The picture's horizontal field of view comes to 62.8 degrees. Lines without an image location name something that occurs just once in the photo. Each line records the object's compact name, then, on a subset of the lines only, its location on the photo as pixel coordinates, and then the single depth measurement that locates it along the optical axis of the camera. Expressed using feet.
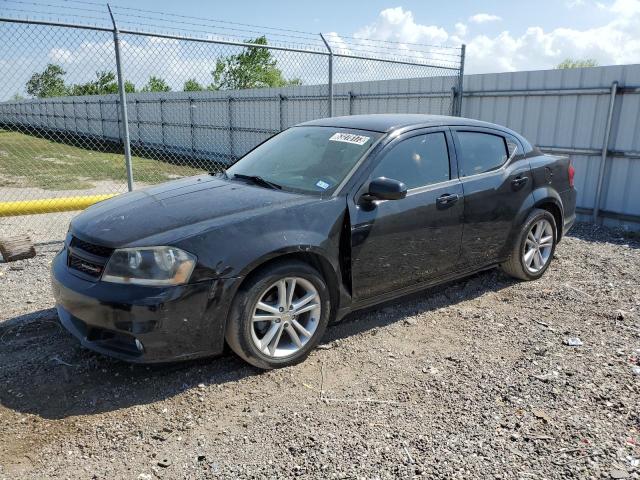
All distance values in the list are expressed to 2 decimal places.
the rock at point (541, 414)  9.86
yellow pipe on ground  19.58
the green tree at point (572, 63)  232.32
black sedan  10.22
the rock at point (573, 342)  13.03
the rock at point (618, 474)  8.33
